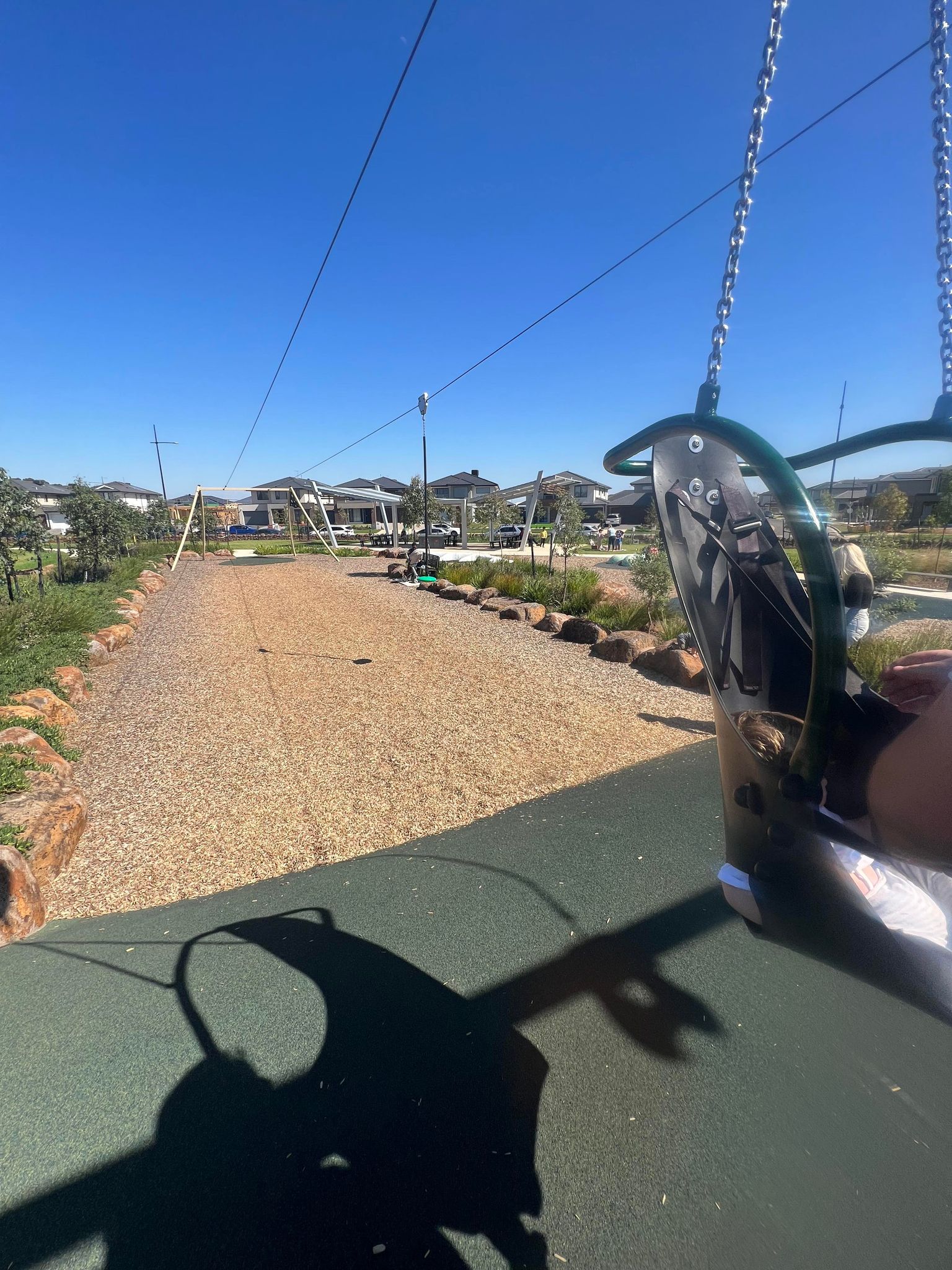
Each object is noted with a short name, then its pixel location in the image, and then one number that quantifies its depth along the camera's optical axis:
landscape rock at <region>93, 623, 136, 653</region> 8.23
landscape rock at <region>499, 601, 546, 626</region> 10.40
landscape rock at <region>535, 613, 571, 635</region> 9.52
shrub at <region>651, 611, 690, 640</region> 8.46
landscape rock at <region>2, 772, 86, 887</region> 3.13
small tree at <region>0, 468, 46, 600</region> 7.75
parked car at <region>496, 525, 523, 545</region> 32.82
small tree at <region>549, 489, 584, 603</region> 12.49
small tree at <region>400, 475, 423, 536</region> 32.53
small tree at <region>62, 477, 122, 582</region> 15.00
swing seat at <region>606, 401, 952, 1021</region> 1.05
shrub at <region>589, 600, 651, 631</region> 9.19
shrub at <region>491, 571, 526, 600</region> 12.91
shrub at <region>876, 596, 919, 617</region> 4.82
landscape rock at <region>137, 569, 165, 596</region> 15.02
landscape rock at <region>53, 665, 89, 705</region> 5.99
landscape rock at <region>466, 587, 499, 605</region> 12.66
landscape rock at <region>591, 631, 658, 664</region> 7.63
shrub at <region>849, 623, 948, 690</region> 2.07
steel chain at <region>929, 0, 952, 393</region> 1.21
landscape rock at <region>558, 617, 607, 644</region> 8.59
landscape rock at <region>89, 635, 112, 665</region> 7.46
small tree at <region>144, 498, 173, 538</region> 31.94
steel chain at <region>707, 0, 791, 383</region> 1.32
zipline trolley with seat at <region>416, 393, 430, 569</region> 15.40
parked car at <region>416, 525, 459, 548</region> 33.22
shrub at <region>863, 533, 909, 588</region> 3.88
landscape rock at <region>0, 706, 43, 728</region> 4.70
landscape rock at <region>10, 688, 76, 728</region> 5.14
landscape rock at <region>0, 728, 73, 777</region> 4.09
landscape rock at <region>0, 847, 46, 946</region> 2.70
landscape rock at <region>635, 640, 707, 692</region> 6.65
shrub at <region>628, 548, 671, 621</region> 8.78
